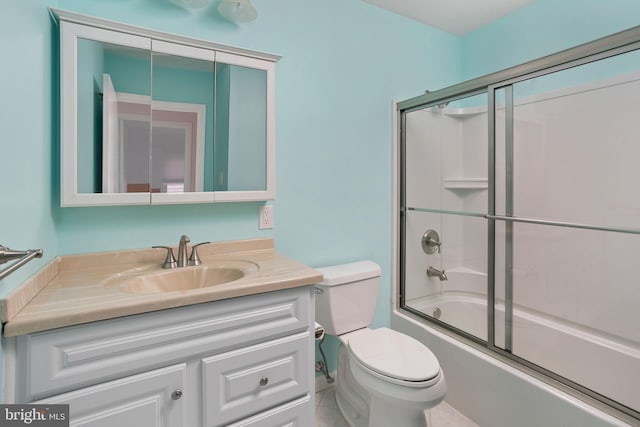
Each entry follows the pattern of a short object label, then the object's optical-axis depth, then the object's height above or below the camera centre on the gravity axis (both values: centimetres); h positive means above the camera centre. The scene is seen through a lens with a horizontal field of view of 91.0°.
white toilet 127 -66
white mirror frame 119 +60
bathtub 130 -75
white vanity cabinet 85 -48
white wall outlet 168 -3
